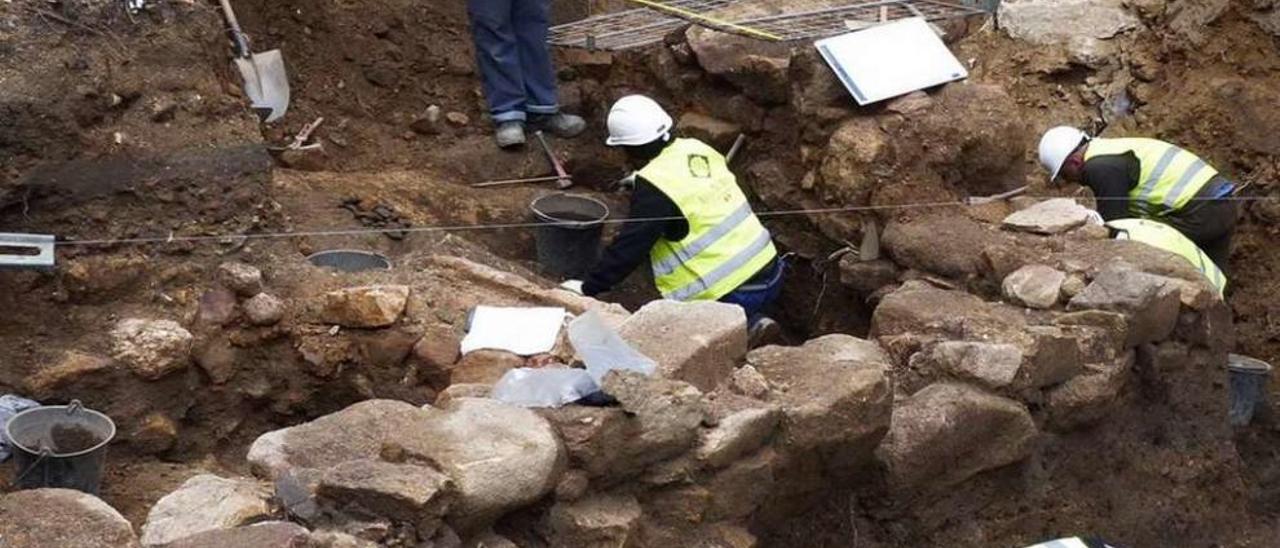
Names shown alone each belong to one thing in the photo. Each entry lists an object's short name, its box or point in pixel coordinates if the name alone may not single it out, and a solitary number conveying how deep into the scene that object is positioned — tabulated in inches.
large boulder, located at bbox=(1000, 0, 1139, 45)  374.3
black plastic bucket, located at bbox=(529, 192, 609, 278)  305.4
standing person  326.6
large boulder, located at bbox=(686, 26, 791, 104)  320.5
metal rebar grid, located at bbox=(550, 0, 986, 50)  337.1
